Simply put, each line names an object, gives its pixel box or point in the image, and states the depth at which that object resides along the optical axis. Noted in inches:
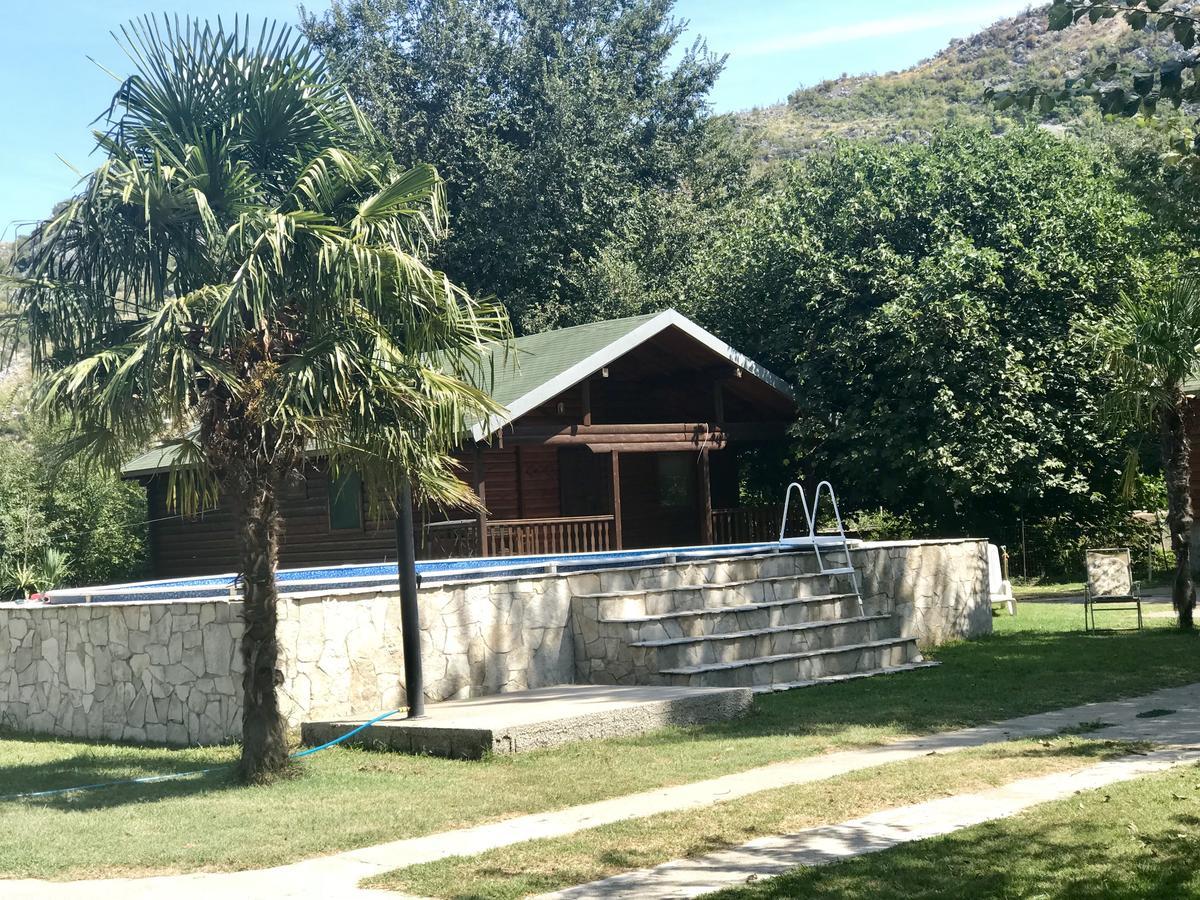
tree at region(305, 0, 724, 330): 1603.1
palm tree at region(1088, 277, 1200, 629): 608.4
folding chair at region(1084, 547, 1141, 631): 661.9
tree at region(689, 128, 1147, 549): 940.6
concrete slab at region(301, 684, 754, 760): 394.6
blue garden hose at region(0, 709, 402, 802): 369.7
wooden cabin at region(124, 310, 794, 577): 853.8
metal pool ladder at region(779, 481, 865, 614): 610.6
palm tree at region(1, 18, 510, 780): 355.3
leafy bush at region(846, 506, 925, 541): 1097.4
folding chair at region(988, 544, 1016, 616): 751.7
